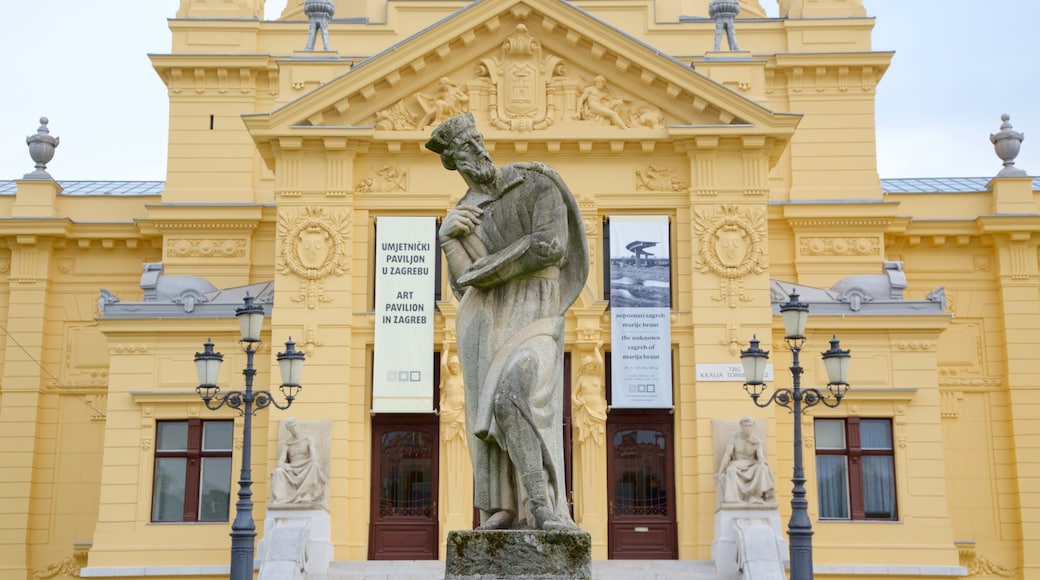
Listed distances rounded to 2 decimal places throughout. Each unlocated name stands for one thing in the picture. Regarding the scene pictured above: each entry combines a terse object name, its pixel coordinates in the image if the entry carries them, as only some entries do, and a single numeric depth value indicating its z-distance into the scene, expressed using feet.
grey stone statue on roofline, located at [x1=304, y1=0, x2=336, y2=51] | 106.01
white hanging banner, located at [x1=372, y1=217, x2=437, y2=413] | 91.50
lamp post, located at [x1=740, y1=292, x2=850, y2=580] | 62.18
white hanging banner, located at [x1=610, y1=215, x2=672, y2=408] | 91.91
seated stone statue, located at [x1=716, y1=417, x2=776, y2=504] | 87.04
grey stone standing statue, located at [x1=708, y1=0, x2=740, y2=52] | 106.93
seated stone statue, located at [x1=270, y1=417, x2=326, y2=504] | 87.40
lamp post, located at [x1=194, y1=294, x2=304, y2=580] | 61.57
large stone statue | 27.43
